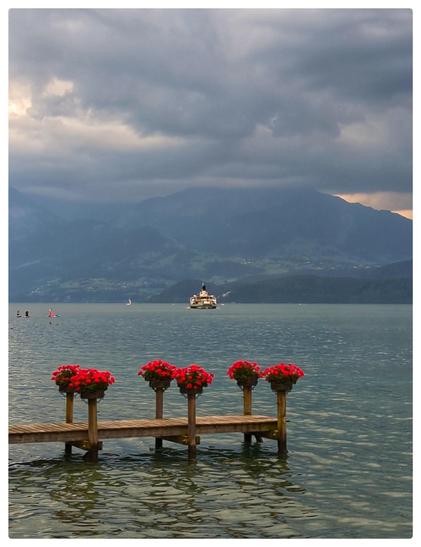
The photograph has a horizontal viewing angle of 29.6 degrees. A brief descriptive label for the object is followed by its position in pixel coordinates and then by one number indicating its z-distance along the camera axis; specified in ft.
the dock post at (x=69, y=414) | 98.13
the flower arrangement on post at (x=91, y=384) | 91.61
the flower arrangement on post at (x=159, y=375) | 103.86
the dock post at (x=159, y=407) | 102.59
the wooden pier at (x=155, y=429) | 90.38
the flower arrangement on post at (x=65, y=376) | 97.91
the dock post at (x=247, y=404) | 107.96
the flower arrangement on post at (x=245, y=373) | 107.45
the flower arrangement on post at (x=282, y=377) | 98.99
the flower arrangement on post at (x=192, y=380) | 95.40
